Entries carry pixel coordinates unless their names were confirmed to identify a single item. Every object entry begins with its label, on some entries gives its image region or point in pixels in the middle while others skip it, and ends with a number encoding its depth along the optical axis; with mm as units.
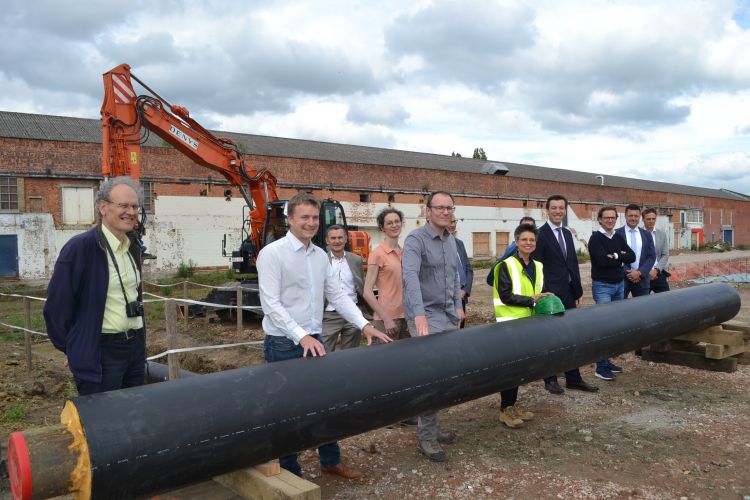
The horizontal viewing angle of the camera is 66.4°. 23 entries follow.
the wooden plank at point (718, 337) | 6223
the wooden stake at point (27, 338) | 7129
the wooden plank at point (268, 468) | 2668
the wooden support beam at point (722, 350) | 6137
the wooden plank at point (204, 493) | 2814
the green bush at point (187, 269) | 20578
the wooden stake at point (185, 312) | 10569
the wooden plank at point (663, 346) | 6578
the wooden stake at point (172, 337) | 4902
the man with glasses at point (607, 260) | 5996
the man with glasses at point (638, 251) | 6453
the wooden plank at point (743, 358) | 6535
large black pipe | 2281
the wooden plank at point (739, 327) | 6473
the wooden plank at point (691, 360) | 6246
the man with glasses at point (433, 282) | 3959
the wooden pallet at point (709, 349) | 6227
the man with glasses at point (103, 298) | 2648
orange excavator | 9477
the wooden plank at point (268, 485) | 2502
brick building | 18688
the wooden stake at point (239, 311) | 9258
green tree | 58000
